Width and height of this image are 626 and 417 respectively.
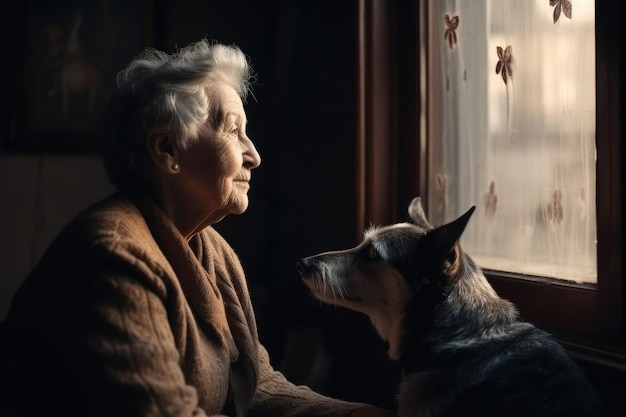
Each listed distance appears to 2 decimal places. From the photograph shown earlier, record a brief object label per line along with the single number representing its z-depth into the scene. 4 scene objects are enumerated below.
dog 1.29
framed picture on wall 2.77
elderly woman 1.17
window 1.51
